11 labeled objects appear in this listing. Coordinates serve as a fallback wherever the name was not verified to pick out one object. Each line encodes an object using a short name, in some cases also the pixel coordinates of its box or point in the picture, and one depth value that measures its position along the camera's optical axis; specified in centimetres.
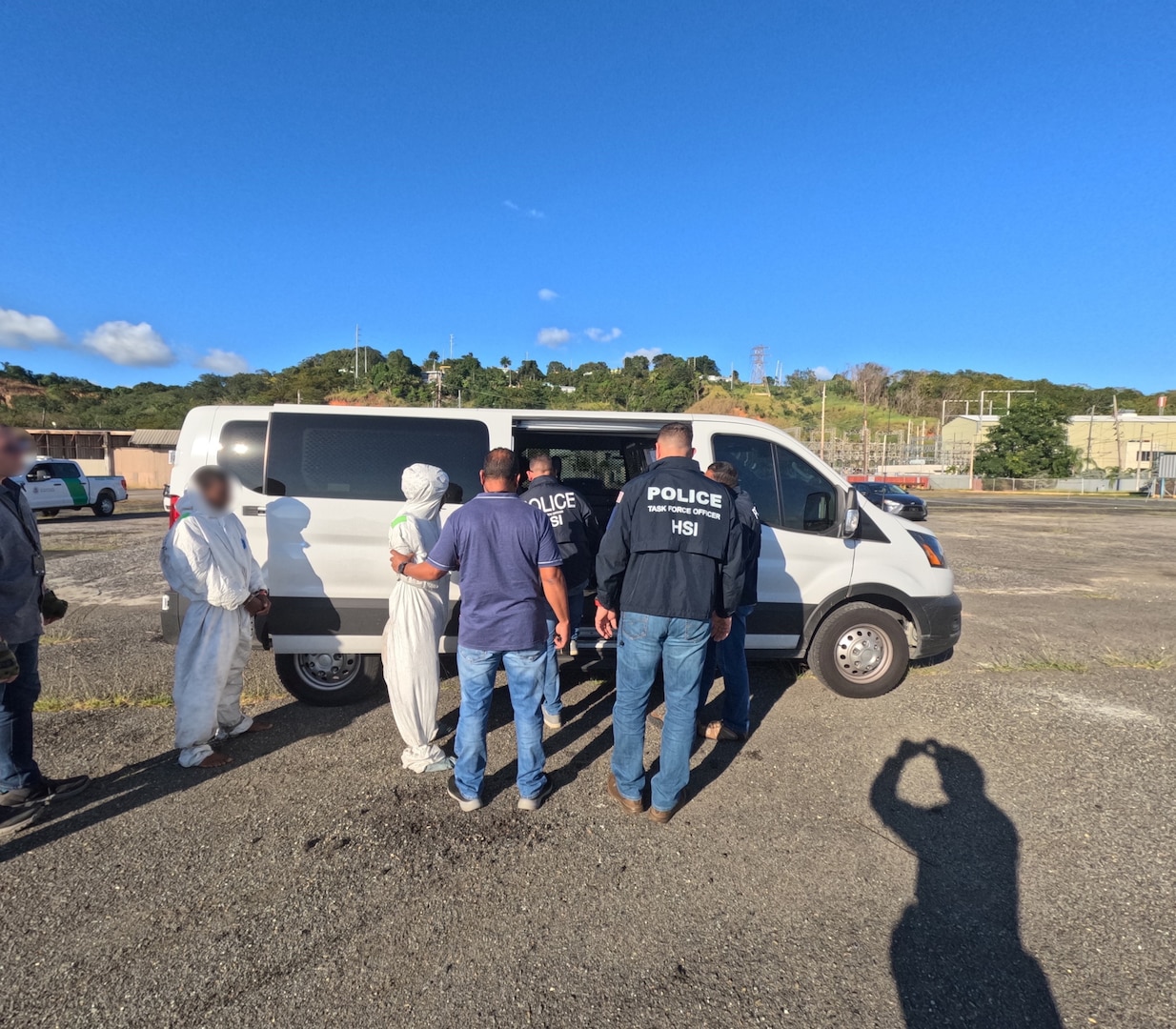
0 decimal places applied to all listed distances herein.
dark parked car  2027
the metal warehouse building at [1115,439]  6006
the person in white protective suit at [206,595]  346
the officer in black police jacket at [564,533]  405
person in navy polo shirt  308
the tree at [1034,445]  4625
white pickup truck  1788
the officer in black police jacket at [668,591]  298
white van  422
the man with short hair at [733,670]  398
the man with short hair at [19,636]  296
